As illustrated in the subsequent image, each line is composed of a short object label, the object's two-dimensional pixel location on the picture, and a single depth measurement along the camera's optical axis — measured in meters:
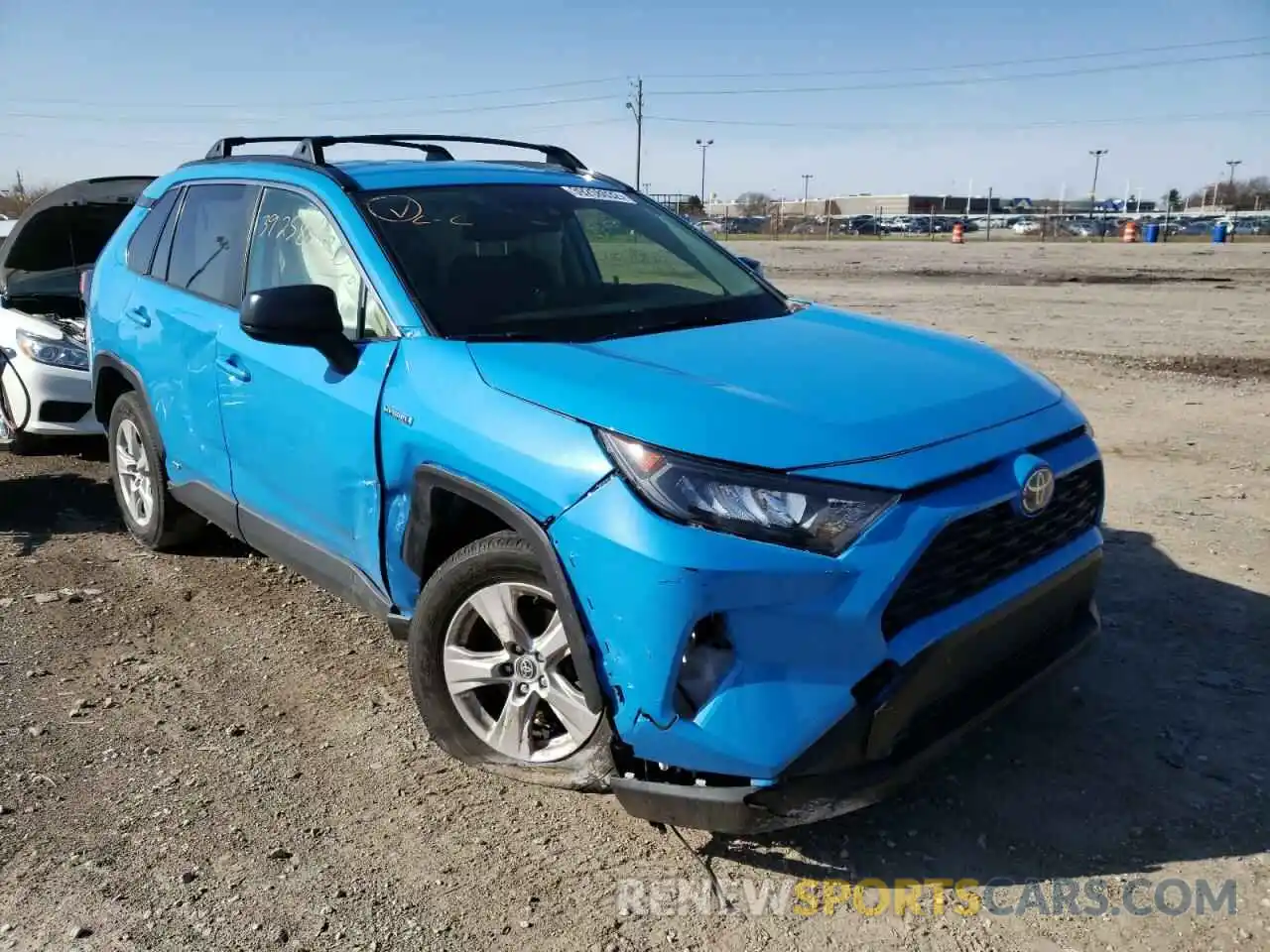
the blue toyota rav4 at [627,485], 2.44
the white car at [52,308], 6.36
